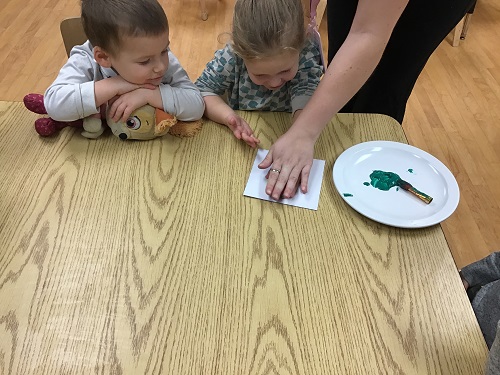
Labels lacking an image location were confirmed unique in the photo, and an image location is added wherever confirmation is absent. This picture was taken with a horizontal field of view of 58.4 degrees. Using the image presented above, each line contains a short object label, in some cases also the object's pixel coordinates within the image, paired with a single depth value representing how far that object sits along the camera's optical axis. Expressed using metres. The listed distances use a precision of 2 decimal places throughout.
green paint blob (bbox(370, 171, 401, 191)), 0.88
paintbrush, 0.84
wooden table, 0.63
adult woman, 0.89
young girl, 0.96
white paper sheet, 0.86
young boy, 0.88
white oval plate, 0.81
